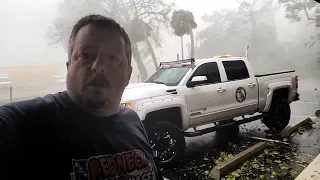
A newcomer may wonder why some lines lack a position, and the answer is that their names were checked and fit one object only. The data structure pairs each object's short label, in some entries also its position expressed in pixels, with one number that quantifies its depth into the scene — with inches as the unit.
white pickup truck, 136.3
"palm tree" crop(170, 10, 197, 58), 253.8
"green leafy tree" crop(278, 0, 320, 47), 407.5
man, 29.8
